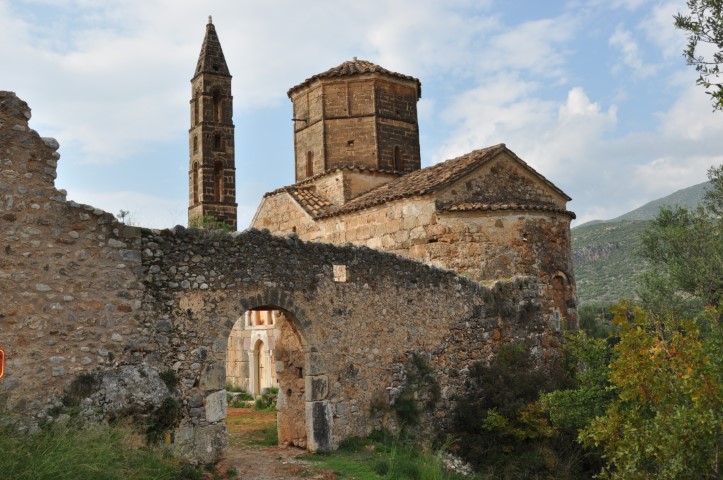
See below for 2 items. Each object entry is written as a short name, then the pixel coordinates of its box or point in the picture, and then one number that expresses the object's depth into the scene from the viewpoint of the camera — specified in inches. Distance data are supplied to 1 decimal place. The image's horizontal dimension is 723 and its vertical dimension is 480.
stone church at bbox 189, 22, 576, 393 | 509.7
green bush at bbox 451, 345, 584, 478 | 381.7
